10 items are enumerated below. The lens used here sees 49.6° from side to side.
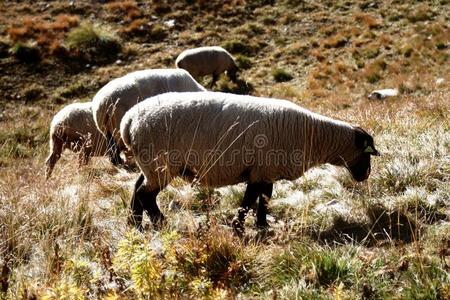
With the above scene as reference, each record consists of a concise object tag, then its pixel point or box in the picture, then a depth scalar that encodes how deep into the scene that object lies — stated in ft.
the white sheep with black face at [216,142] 15.81
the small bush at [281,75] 55.83
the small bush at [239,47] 64.64
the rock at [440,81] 43.97
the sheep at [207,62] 55.21
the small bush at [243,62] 61.54
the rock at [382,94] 43.39
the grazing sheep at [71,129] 29.94
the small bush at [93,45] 62.13
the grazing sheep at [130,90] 24.03
